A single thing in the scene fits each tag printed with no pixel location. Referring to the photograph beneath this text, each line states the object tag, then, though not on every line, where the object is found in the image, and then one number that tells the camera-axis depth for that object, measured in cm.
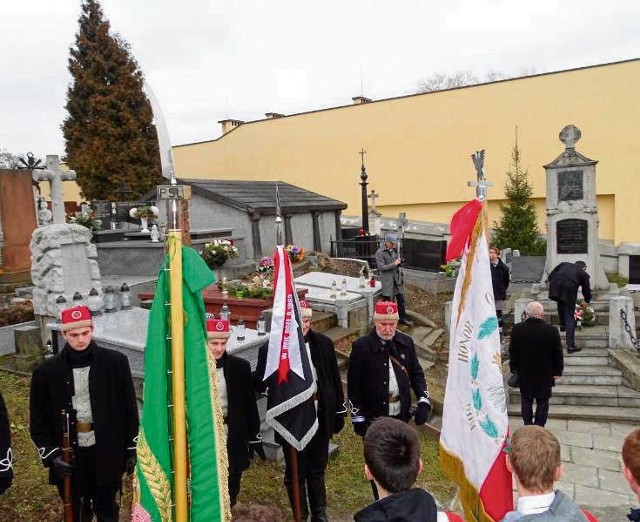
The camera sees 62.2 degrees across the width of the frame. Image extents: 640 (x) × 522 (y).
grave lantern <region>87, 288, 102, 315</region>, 725
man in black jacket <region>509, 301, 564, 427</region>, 643
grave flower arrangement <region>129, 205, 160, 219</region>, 1394
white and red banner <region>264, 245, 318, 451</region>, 431
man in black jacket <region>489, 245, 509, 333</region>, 951
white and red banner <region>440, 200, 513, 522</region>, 376
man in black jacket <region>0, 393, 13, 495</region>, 349
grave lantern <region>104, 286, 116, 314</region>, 748
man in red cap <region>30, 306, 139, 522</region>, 370
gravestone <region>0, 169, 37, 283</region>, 1052
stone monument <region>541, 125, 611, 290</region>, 1161
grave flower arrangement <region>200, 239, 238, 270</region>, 1181
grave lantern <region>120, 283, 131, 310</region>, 767
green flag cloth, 283
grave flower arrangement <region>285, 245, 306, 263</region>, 1373
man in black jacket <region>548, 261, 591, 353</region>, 887
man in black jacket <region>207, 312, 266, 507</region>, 404
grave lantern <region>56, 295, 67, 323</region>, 707
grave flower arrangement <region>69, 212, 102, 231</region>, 1359
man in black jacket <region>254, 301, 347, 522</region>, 454
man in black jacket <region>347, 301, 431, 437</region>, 453
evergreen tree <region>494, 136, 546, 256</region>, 1961
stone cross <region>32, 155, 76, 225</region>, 841
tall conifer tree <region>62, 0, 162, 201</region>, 2564
